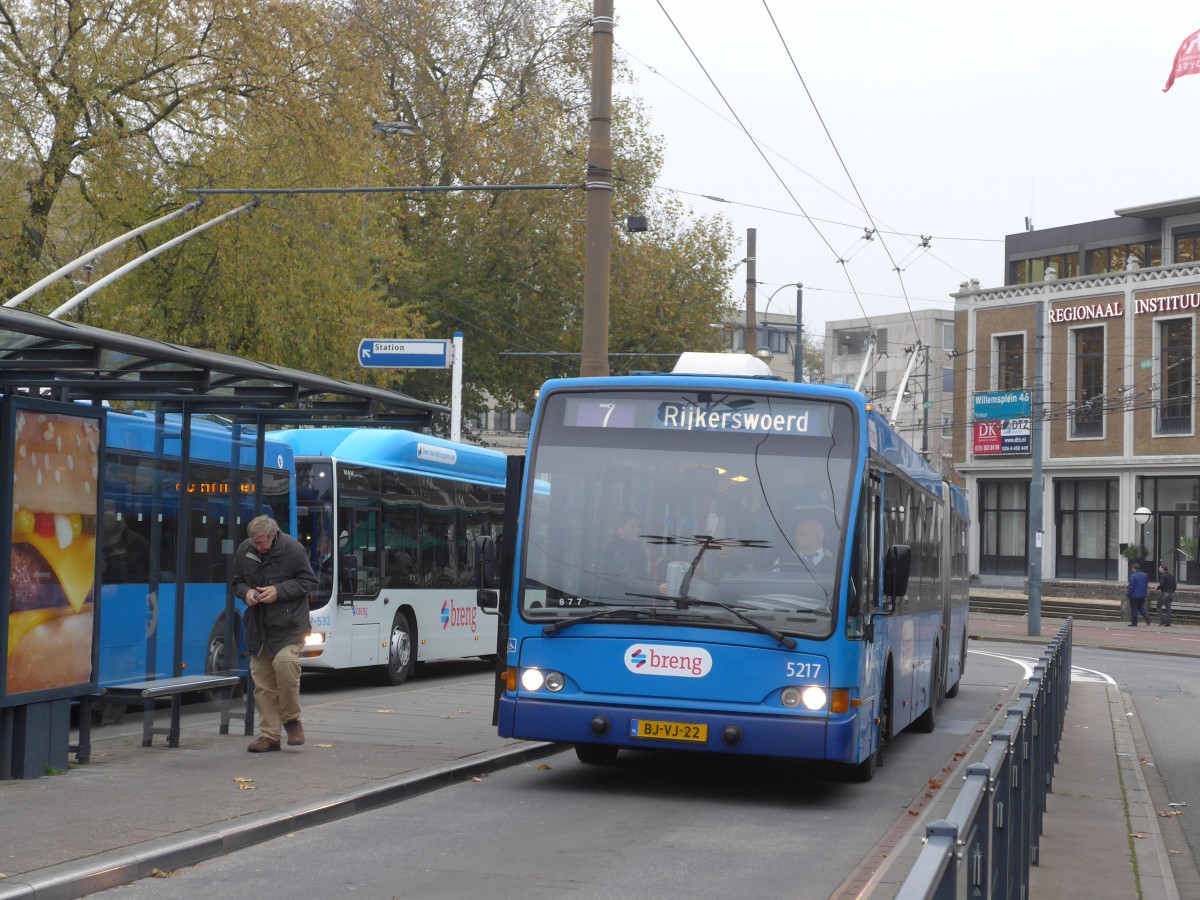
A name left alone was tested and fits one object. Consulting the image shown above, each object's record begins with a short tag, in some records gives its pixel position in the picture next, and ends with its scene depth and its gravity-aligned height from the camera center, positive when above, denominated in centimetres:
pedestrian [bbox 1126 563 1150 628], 4438 -105
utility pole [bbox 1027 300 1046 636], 3975 +110
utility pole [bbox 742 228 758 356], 2911 +489
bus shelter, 1001 +23
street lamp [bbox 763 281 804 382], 3888 +603
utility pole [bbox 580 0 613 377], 1539 +332
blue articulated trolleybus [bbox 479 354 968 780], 1032 -17
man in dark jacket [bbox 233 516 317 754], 1201 -67
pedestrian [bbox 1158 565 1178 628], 4538 -111
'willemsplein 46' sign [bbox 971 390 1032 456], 5716 +461
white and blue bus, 1873 -7
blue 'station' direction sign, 2408 +279
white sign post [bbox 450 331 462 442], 2704 +269
